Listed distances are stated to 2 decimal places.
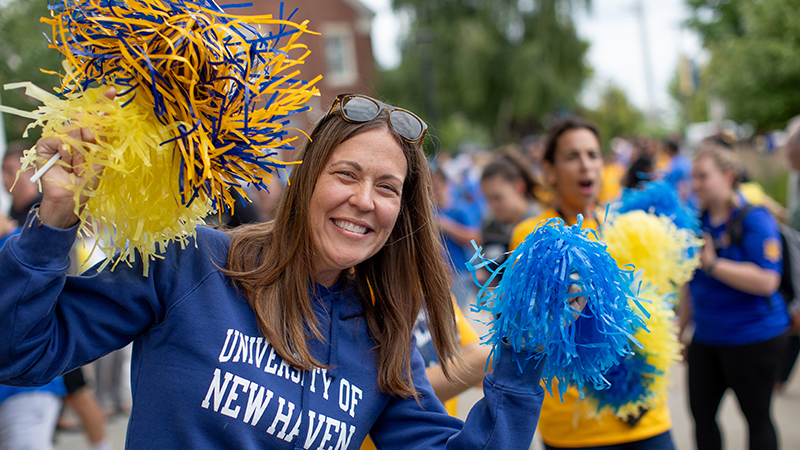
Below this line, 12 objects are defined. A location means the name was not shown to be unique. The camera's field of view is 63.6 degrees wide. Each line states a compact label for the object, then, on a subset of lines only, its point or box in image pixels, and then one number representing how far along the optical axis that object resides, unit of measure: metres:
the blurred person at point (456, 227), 6.20
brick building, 30.56
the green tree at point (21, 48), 12.62
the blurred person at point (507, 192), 5.07
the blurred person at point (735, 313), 3.41
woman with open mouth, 2.61
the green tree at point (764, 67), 10.30
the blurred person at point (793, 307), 3.93
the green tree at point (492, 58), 26.74
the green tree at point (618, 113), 44.22
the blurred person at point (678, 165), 5.23
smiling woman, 1.36
